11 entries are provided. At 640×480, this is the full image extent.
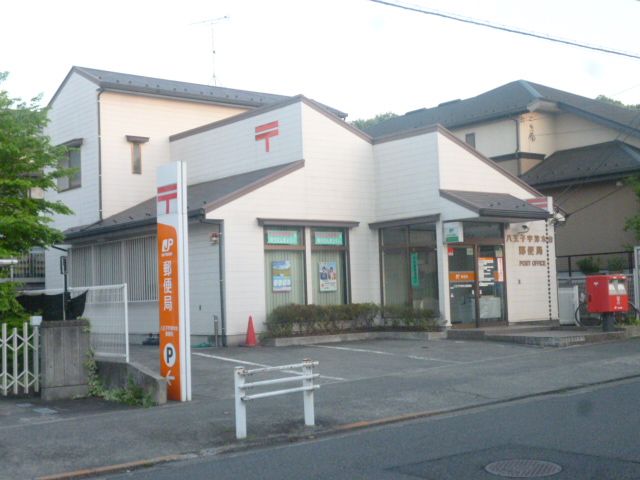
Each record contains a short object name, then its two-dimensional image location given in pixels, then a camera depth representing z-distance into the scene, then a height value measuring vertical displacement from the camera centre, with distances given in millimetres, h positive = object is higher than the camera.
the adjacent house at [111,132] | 25391 +5106
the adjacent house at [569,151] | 30609 +5130
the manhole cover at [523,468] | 7828 -1811
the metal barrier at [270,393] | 10375 -1329
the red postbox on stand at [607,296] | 20484 -454
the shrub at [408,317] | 21859 -860
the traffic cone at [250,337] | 20391 -1154
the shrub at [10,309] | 15141 -200
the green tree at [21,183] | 15328 +2143
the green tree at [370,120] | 68438 +14102
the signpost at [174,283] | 13055 +146
